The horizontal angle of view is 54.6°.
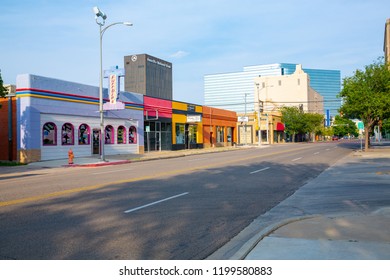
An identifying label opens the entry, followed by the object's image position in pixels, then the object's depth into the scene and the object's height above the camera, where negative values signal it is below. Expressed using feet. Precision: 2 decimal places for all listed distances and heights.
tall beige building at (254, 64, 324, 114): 437.99 +54.21
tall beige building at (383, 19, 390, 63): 287.98 +79.41
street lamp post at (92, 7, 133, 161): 87.73 +21.80
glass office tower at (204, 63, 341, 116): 641.81 +81.34
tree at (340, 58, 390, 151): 112.27 +12.01
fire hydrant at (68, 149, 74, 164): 83.35 -4.32
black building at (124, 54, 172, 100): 314.14 +53.38
